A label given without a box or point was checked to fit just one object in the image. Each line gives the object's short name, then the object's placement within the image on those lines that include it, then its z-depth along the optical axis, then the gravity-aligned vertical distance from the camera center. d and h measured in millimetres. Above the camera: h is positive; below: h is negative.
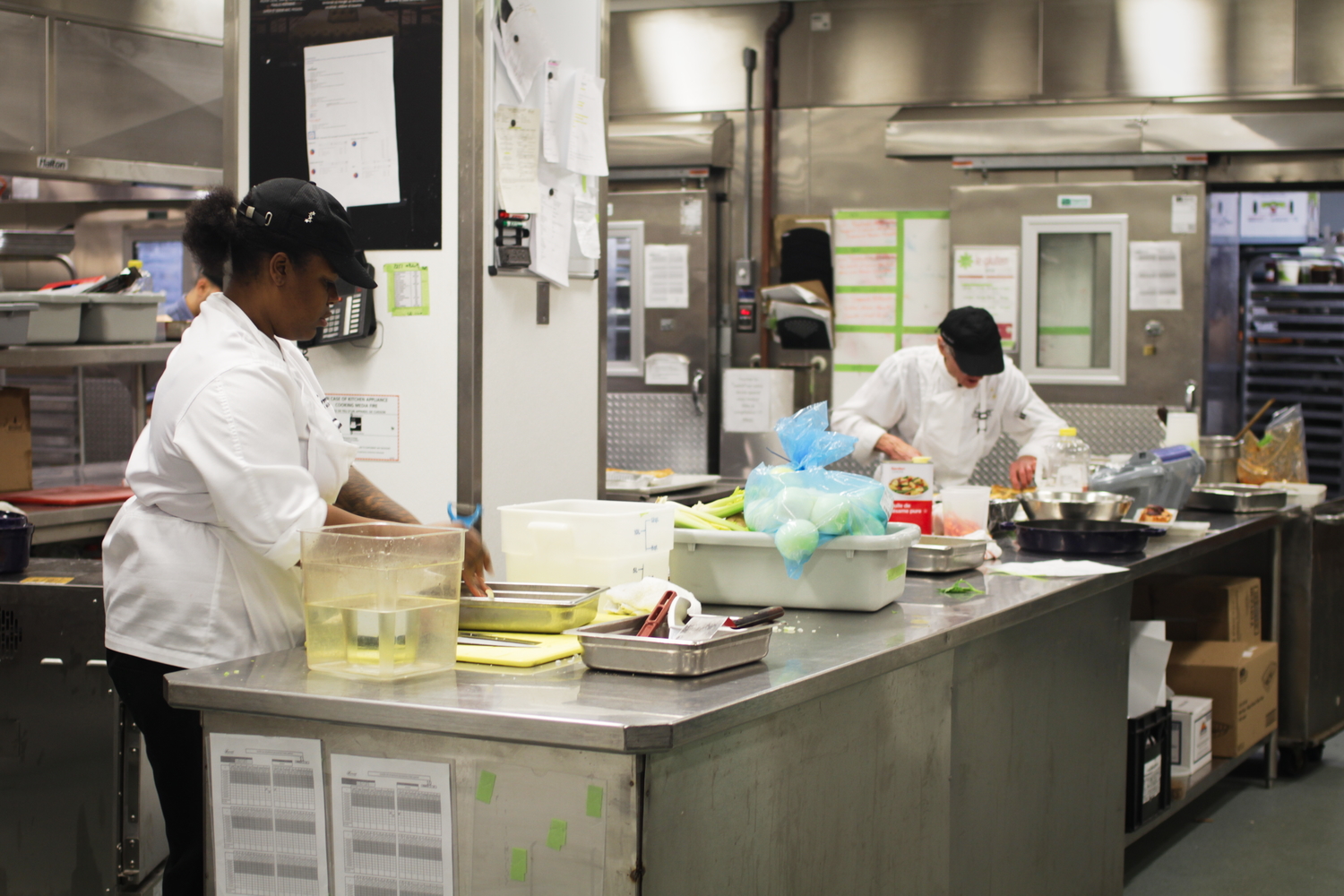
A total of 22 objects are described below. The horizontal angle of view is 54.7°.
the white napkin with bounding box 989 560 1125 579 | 3143 -501
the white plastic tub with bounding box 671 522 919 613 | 2541 -412
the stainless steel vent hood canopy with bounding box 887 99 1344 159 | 6160 +1157
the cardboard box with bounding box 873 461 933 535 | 3346 -331
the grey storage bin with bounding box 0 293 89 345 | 4230 +146
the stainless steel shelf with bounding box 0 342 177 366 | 4188 +23
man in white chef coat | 5078 -186
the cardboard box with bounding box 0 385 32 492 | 4254 -265
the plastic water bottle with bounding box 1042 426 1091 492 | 4070 -310
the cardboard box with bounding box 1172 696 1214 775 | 4008 -1143
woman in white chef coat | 2023 -192
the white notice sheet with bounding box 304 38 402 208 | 3301 +621
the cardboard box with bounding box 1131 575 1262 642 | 4461 -836
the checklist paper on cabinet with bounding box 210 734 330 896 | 1873 -661
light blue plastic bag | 2492 -260
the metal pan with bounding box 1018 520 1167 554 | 3443 -459
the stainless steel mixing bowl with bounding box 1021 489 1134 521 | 3793 -415
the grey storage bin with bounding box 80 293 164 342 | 4469 +155
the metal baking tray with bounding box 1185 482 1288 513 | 4566 -471
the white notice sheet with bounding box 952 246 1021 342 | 6461 +422
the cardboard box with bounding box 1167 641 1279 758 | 4277 -1046
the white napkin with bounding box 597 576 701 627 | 2227 -401
